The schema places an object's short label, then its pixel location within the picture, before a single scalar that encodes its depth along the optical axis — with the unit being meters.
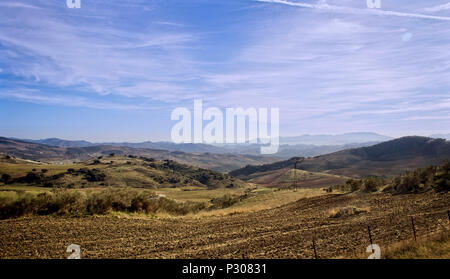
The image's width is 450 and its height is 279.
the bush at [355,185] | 33.91
